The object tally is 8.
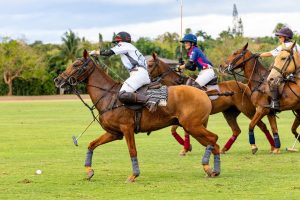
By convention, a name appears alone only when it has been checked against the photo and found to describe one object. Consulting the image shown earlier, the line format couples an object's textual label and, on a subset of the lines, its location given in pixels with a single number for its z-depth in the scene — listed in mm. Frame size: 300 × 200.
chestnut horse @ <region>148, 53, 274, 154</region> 19062
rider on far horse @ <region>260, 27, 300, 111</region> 18969
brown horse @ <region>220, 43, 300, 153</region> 19466
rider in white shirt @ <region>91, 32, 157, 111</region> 14305
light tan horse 17953
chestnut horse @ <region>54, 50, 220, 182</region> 14430
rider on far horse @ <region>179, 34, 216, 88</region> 18094
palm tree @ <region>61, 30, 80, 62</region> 105000
